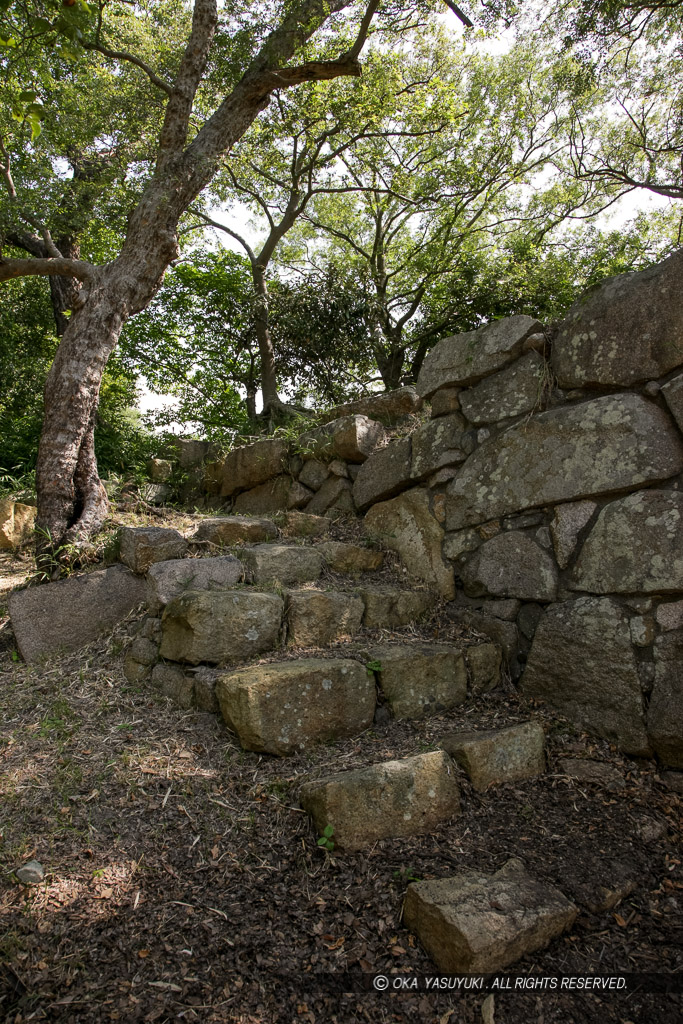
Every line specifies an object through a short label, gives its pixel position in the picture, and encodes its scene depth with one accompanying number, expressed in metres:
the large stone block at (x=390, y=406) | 4.59
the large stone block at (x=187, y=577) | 3.32
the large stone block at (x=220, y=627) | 2.96
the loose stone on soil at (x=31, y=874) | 2.00
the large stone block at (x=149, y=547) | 3.61
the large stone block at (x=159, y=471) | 5.81
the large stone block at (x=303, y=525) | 4.15
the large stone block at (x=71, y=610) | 3.40
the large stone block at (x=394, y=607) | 3.37
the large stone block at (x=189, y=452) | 5.91
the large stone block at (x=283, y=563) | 3.48
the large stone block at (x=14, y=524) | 4.79
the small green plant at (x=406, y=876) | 2.07
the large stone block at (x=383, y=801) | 2.20
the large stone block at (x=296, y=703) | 2.58
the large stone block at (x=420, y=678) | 2.89
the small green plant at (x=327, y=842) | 2.17
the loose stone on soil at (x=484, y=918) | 1.74
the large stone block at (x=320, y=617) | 3.13
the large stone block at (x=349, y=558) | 3.75
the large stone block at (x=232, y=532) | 3.89
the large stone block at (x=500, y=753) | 2.50
